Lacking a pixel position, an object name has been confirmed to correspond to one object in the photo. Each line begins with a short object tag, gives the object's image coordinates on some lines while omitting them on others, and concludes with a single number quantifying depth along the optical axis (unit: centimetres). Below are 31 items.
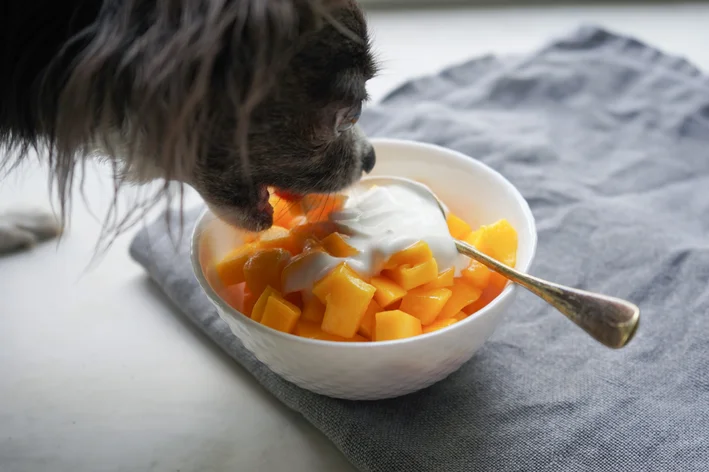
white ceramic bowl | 32
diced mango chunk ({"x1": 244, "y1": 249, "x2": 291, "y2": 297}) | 36
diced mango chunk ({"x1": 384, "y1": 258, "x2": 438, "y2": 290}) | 34
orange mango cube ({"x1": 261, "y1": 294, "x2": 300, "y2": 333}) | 34
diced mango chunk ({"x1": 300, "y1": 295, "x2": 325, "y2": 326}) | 34
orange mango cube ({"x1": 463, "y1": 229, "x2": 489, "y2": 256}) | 37
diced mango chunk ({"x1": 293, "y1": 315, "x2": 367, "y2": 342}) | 34
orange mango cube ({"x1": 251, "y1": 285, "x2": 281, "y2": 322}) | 34
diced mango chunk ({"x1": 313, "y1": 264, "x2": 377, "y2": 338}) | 33
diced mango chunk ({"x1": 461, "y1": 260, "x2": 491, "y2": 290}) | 36
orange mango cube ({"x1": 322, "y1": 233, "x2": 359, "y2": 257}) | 36
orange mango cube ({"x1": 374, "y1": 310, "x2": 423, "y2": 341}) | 33
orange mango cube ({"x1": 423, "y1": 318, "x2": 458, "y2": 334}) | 34
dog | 28
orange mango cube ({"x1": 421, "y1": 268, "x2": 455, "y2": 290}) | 35
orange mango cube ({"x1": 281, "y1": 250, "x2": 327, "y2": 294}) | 35
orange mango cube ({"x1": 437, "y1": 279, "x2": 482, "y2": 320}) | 35
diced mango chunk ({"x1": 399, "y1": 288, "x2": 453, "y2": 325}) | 34
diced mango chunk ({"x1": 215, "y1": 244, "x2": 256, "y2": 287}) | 37
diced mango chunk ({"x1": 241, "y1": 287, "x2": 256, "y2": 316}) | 36
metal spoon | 31
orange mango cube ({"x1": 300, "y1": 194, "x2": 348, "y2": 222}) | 39
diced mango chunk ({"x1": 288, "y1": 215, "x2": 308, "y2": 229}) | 40
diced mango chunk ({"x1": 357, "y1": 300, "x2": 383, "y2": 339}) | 34
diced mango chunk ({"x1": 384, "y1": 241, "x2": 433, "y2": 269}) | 35
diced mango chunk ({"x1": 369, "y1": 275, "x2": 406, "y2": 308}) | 34
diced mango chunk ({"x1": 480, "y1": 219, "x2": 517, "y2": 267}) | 37
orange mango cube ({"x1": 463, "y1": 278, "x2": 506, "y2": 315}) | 36
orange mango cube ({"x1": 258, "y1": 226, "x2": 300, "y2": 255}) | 38
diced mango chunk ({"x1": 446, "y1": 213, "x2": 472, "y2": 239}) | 39
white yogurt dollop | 35
